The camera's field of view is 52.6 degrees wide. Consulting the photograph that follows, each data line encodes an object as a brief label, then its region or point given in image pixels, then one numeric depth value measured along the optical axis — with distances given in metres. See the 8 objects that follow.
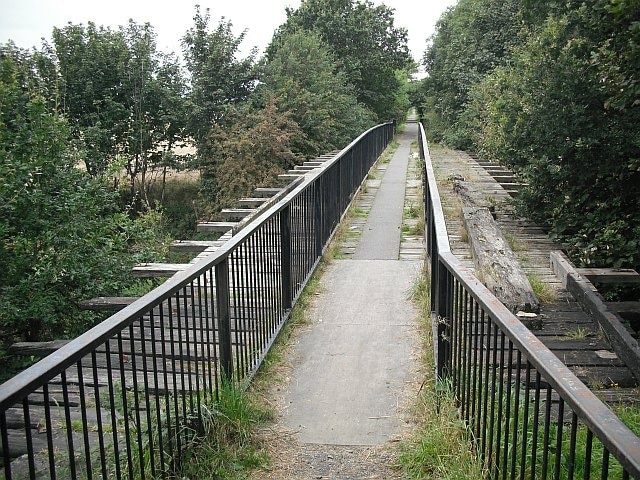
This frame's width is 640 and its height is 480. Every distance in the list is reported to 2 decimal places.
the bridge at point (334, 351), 2.05
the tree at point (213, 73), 22.27
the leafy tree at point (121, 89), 24.34
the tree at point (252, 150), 18.33
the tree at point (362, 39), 38.22
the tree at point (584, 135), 7.37
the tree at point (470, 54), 27.81
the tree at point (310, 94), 20.77
